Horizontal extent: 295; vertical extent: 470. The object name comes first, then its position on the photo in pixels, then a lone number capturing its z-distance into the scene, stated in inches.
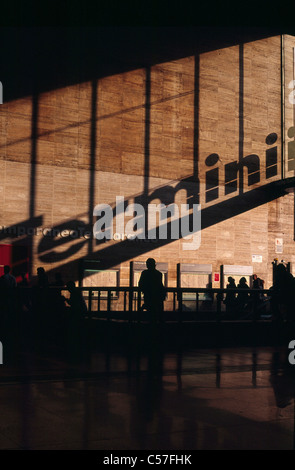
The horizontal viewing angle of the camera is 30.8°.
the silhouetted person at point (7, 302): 442.3
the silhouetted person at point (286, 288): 391.9
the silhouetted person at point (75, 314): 411.5
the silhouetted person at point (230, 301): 457.1
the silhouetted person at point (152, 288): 380.5
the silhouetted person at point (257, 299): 473.0
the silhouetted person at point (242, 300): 469.1
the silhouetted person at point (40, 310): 466.6
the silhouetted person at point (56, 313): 458.3
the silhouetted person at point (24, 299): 462.4
